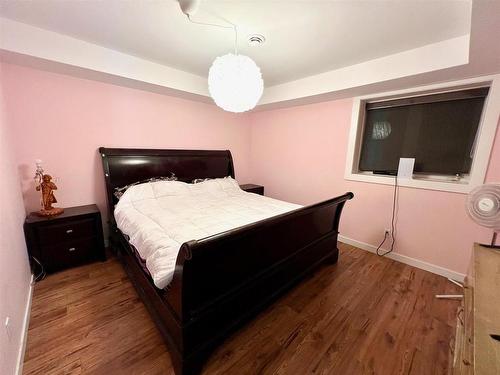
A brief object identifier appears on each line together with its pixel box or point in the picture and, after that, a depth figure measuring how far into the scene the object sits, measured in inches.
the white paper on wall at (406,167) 99.0
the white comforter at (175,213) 56.8
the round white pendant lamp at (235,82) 62.5
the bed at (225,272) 47.3
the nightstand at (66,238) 80.4
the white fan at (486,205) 58.4
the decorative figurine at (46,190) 84.0
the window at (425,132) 87.5
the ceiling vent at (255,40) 76.3
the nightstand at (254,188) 145.5
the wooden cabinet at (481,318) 26.0
